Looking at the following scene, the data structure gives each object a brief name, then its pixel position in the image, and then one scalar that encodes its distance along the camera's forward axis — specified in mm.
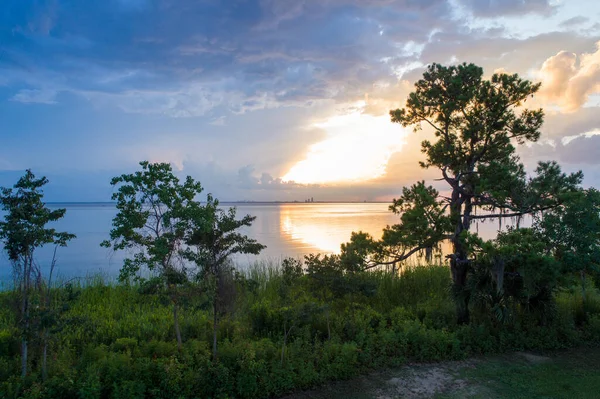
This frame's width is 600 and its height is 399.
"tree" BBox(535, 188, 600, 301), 7504
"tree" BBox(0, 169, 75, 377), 5367
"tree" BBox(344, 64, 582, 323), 8016
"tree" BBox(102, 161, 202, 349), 5562
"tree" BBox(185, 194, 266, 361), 6129
